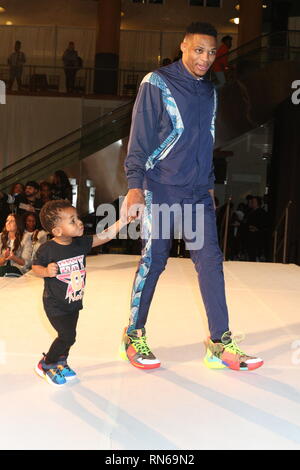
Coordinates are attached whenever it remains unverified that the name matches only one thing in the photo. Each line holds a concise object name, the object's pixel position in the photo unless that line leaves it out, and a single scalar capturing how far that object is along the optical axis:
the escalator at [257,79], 10.38
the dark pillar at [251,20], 15.45
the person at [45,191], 8.36
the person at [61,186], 8.69
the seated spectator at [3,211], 8.32
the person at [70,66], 13.51
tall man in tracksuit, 2.64
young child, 2.37
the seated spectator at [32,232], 5.89
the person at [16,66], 13.27
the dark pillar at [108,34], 15.06
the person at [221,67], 10.14
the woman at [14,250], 5.57
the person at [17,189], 8.57
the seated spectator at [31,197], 8.13
